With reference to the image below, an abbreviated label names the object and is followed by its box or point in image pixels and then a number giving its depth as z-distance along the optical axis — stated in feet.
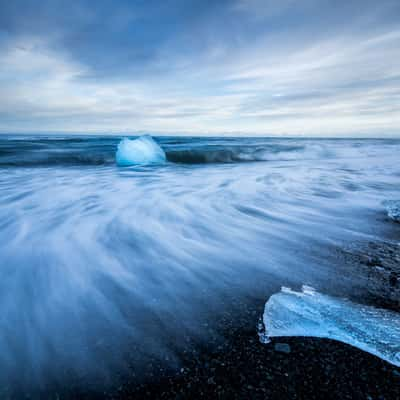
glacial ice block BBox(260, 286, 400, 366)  3.97
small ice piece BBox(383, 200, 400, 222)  10.63
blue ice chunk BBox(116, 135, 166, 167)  34.81
